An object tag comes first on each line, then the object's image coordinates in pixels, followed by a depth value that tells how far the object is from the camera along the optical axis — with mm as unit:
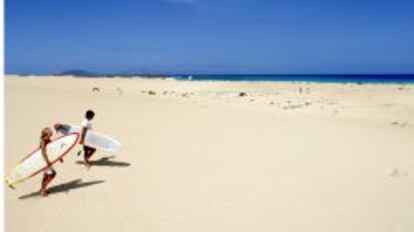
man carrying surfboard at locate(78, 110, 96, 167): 11691
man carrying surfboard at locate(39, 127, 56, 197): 9240
